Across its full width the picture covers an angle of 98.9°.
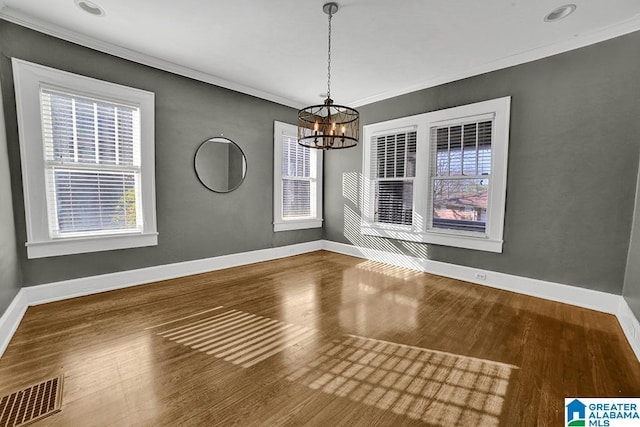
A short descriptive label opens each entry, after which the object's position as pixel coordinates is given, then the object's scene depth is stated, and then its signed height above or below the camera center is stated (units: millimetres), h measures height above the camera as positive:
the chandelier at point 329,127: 2459 +622
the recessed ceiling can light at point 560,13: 2471 +1710
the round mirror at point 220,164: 4066 +436
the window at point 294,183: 4996 +211
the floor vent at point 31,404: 1469 -1220
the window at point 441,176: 3580 +280
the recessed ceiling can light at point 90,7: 2486 +1712
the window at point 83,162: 2799 +334
